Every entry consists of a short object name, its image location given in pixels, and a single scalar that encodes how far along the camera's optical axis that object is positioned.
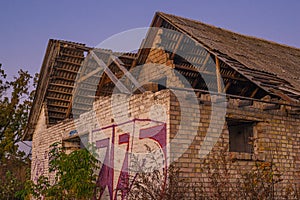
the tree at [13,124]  20.98
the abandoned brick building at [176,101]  7.43
